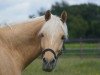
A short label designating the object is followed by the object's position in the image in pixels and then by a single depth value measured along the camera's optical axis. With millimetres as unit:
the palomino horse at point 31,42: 4973
